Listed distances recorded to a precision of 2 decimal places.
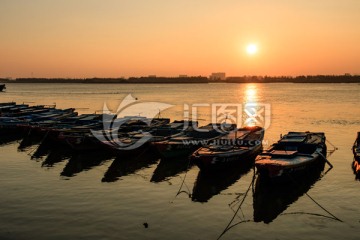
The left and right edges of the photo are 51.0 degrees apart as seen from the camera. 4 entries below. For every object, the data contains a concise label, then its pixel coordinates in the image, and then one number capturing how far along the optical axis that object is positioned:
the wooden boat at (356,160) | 27.83
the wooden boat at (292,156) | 24.02
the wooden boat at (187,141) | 32.06
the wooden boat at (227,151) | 27.27
